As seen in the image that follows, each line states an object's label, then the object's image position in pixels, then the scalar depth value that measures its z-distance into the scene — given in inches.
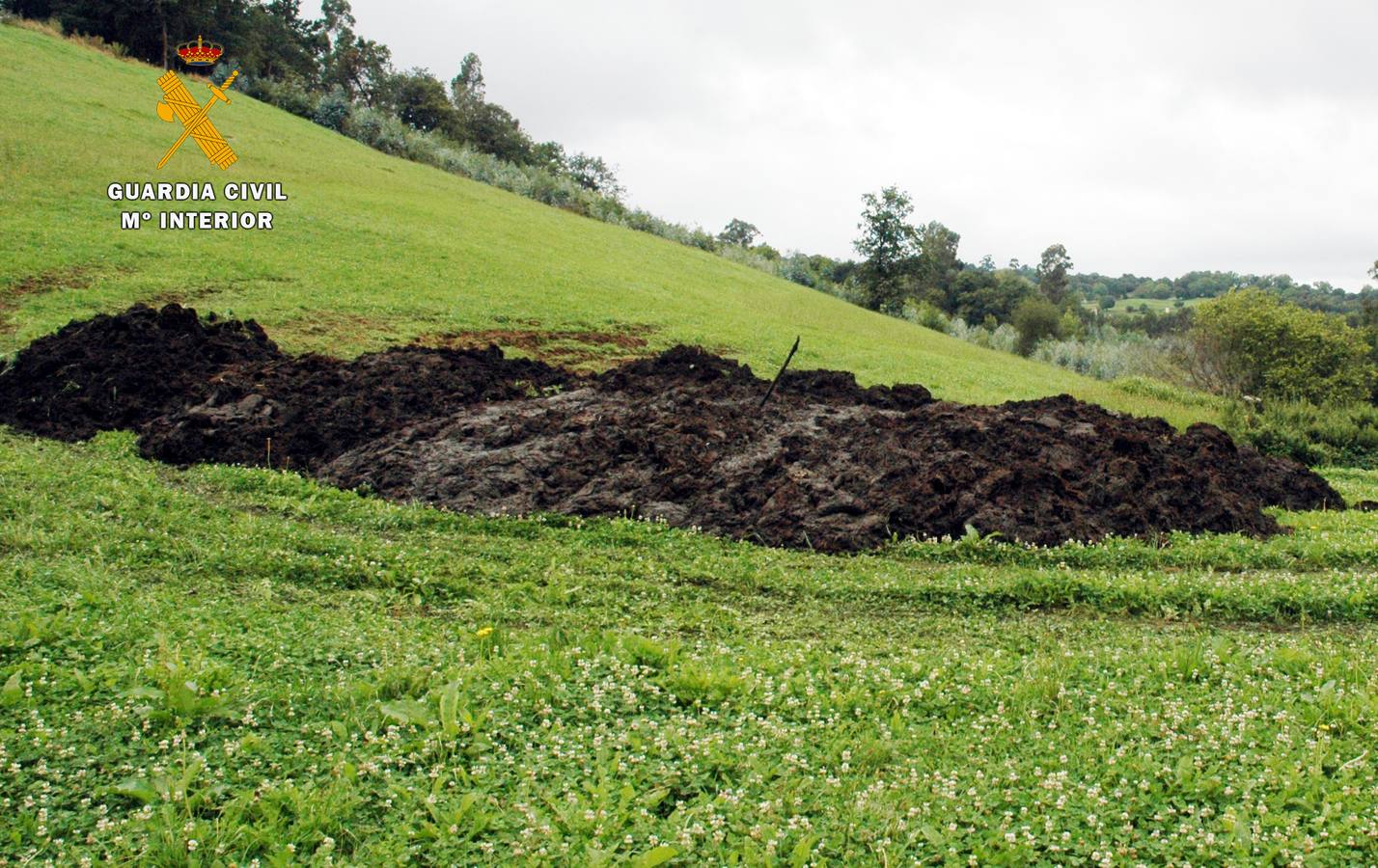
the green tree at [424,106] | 2960.1
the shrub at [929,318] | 2546.8
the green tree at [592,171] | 3794.3
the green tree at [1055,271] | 4576.8
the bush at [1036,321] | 3270.2
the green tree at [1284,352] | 1147.9
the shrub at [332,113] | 2279.8
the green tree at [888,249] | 2817.4
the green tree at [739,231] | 4987.7
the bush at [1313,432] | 740.0
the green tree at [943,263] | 4008.4
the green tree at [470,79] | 3894.7
